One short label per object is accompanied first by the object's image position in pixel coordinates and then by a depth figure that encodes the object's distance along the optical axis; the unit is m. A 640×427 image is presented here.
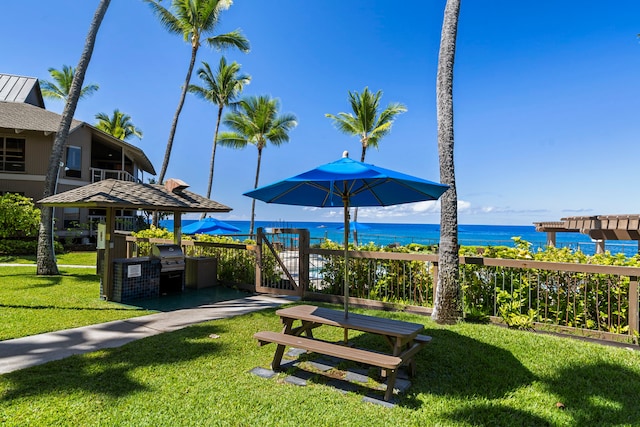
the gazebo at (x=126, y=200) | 7.04
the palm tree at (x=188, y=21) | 18.75
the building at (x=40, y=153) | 17.86
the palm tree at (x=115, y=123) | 35.03
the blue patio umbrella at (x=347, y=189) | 3.42
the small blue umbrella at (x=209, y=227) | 12.88
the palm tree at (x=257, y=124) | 27.02
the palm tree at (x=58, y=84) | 30.26
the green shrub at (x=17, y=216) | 14.84
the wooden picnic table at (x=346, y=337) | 3.18
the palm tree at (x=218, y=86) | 25.36
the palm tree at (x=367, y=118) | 24.03
